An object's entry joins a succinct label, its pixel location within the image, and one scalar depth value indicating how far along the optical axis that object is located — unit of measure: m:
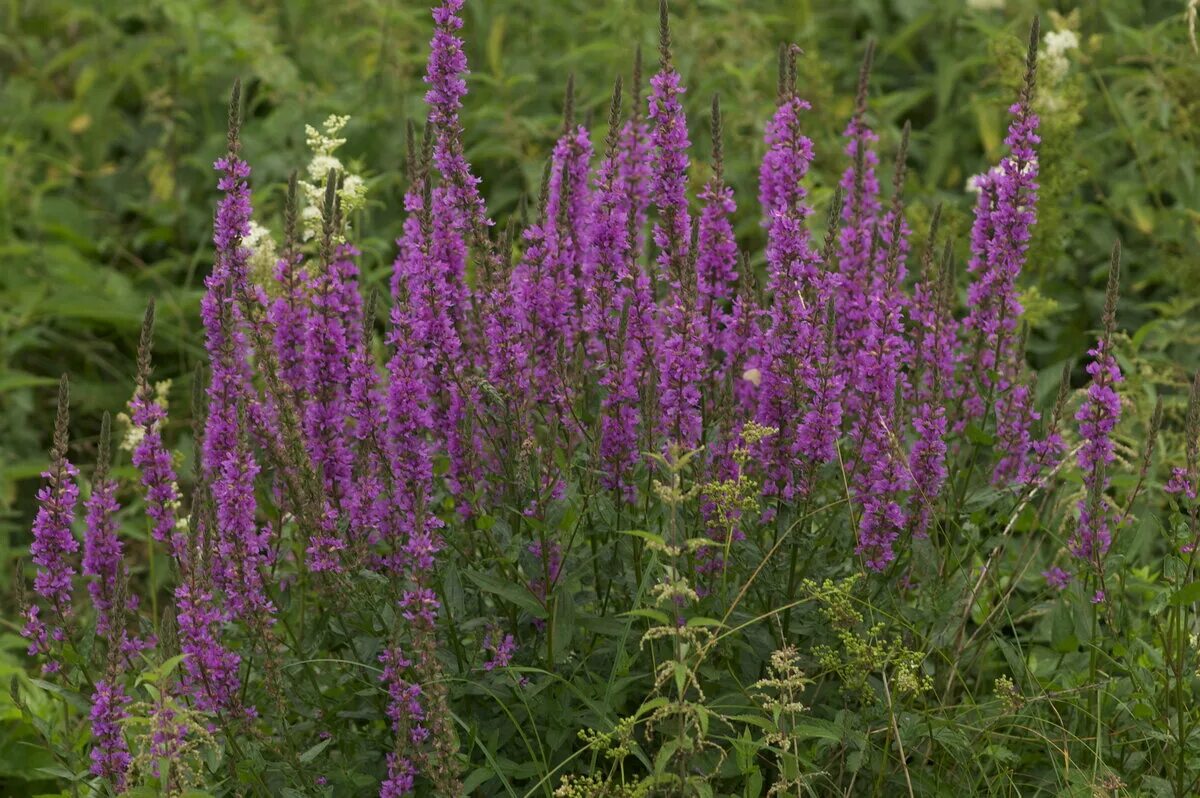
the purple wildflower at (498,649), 7.06
